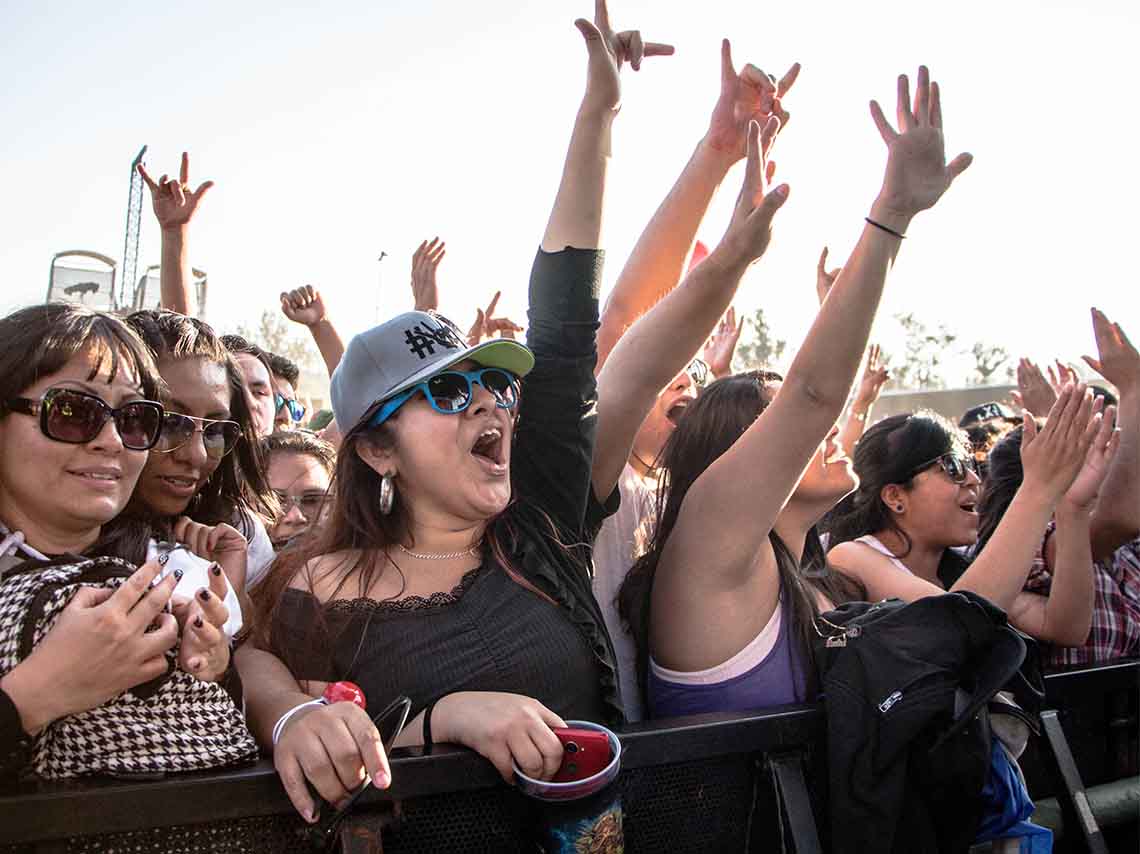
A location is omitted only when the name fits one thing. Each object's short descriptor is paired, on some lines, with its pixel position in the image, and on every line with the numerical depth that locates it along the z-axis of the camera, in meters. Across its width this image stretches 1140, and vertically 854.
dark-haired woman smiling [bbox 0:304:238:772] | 1.39
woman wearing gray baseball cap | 1.88
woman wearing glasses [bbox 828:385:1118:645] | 2.70
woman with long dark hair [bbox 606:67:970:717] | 2.00
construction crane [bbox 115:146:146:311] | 22.14
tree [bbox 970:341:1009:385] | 42.49
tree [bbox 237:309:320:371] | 47.76
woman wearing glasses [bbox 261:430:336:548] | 3.49
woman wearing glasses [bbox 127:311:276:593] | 2.15
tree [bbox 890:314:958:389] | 46.03
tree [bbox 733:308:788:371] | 51.41
